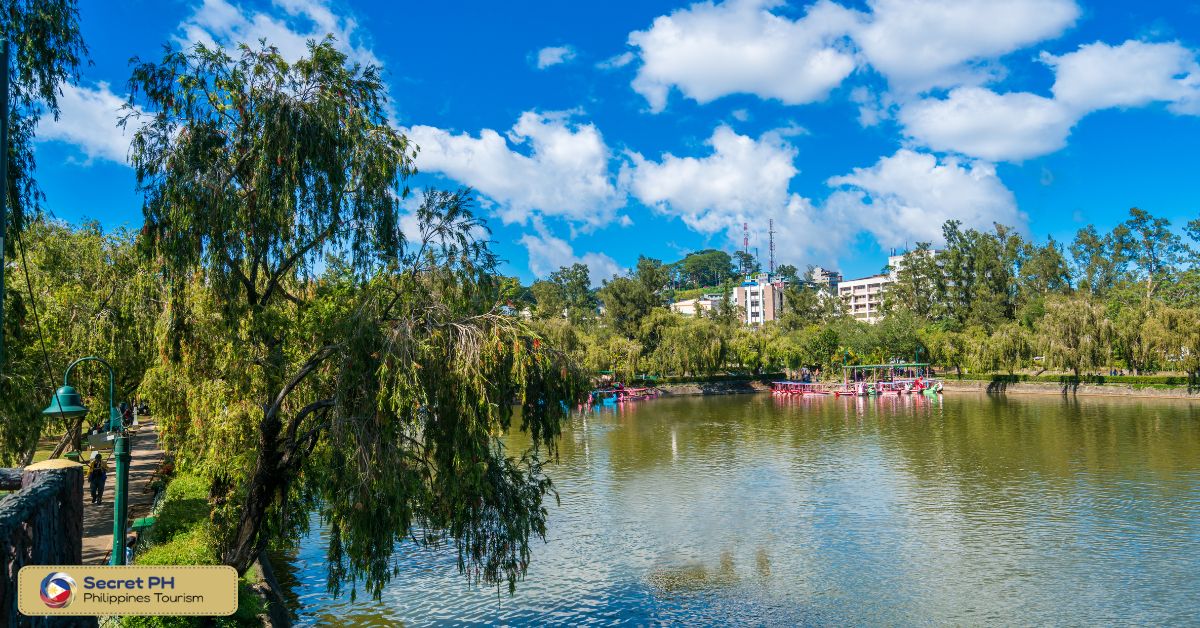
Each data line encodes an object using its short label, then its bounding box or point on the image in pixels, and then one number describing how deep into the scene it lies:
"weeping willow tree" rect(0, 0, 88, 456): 10.88
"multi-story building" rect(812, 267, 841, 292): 185.00
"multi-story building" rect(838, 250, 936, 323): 140.12
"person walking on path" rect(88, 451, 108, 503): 19.73
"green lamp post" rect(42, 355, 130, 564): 8.62
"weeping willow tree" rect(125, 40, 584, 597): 10.32
